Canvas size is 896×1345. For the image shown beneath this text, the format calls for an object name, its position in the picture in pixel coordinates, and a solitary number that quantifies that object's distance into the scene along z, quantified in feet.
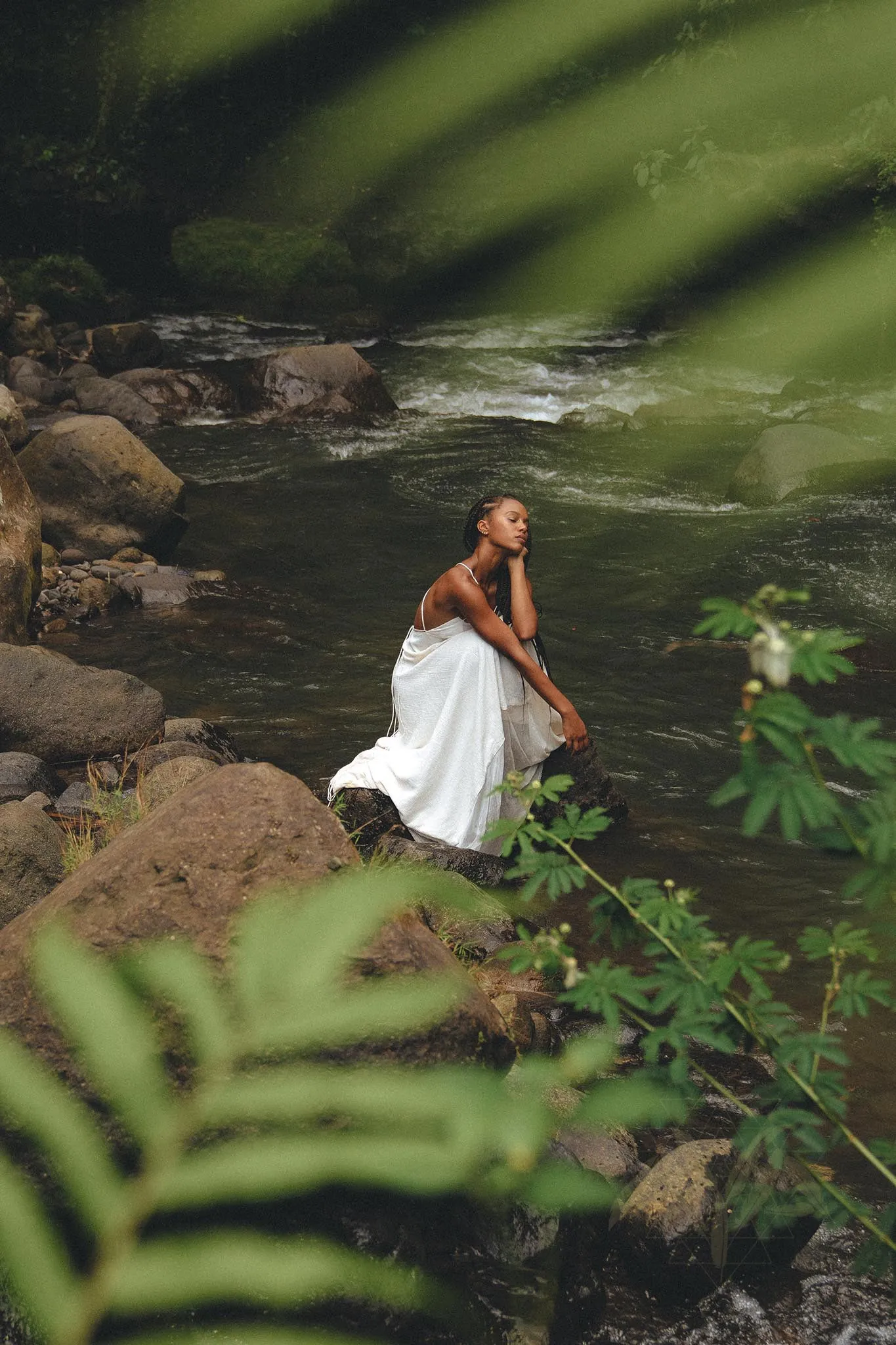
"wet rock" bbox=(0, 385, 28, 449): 29.73
